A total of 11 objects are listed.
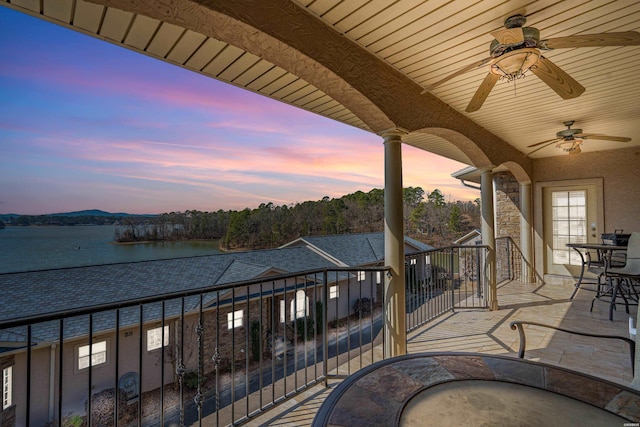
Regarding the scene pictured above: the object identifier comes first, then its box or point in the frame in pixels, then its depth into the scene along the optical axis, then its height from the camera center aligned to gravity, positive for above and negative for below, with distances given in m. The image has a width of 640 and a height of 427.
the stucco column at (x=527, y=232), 6.34 -0.30
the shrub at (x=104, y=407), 6.88 -4.41
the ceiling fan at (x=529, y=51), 1.75 +1.10
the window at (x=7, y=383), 6.11 -3.42
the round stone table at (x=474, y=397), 0.95 -0.66
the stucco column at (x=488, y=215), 4.75 +0.05
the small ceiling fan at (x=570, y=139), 4.10 +1.14
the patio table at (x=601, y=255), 4.19 -0.60
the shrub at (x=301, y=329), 10.17 -3.96
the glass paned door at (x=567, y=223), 5.91 -0.11
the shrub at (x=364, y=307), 12.74 -3.89
